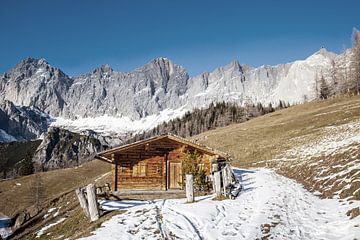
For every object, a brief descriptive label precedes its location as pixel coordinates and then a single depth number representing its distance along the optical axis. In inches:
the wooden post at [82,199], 762.2
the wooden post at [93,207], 732.0
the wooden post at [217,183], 876.1
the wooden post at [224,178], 897.4
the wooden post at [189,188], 823.8
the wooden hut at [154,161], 1234.0
